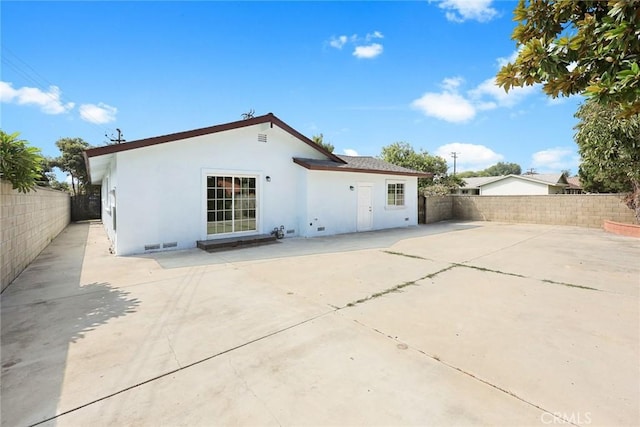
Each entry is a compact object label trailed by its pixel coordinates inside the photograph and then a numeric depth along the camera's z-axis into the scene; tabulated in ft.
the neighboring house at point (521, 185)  97.92
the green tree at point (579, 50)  6.91
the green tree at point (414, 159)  101.86
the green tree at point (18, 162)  15.86
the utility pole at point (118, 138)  82.63
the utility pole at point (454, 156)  138.36
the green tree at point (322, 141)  114.32
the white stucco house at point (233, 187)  26.61
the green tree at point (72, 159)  79.66
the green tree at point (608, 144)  31.83
